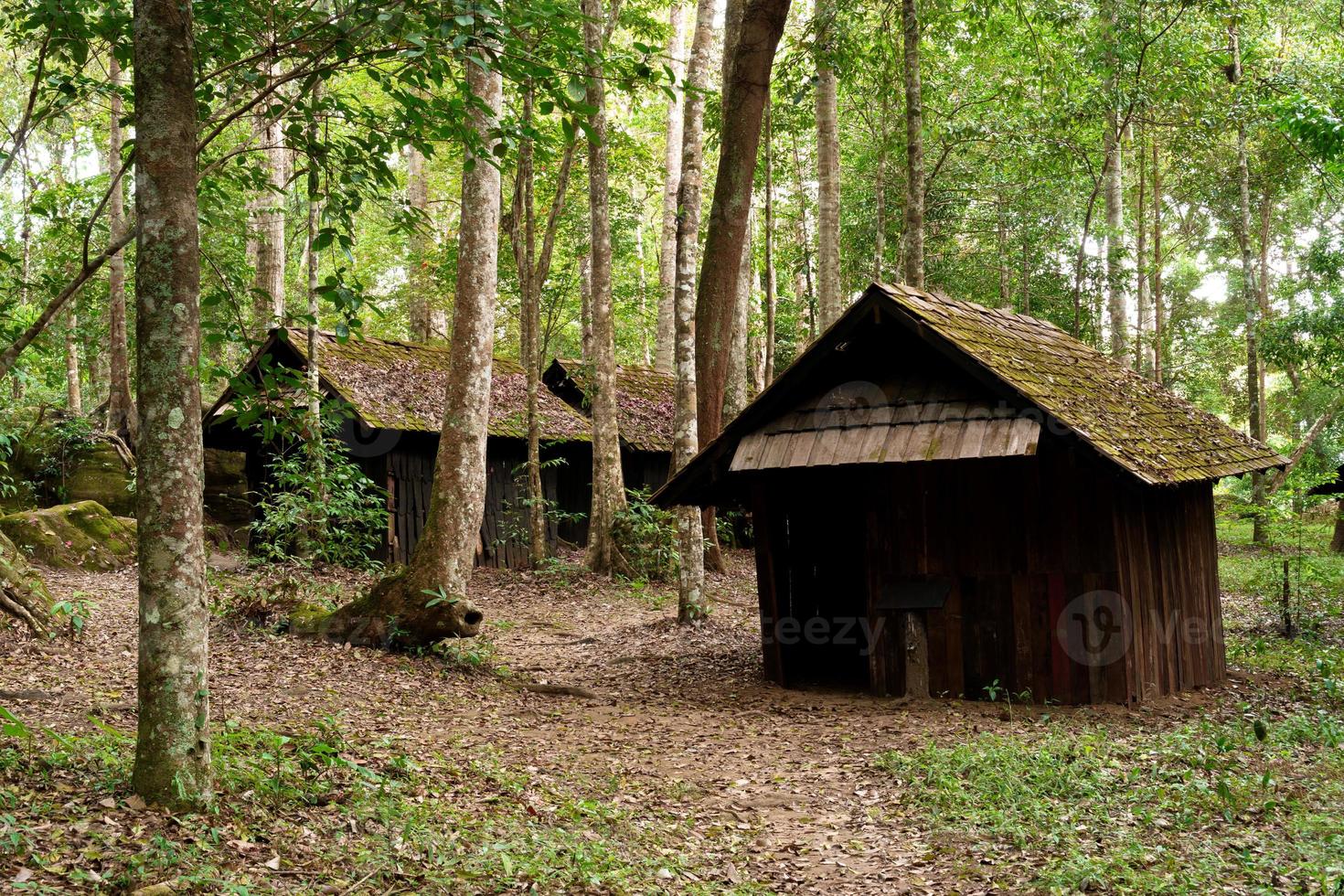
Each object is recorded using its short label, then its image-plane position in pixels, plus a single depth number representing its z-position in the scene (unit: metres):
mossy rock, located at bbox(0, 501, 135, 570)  14.20
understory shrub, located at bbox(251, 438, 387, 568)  12.65
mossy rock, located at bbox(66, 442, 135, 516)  18.14
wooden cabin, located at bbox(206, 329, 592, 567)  17.42
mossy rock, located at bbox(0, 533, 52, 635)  8.48
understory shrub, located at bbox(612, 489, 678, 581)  17.33
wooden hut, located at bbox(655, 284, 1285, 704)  8.82
